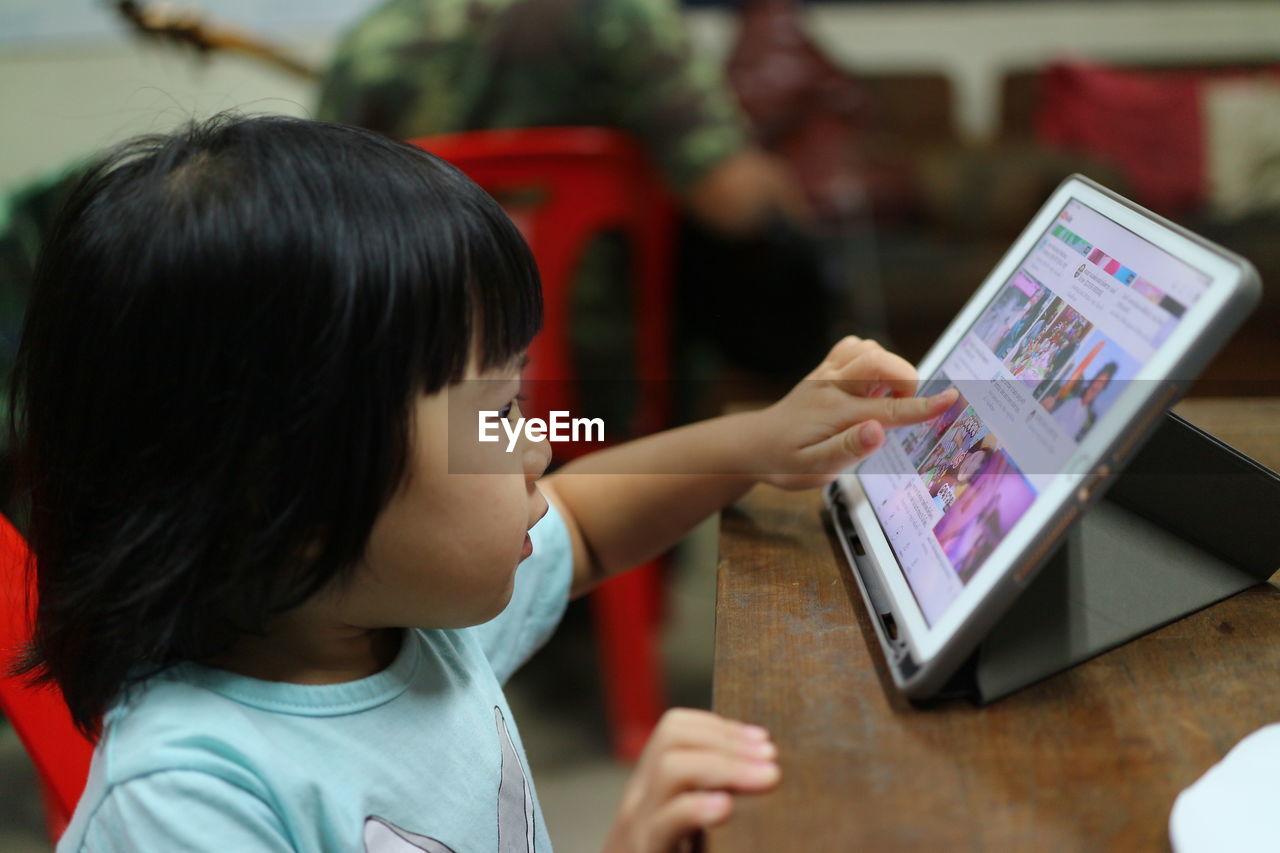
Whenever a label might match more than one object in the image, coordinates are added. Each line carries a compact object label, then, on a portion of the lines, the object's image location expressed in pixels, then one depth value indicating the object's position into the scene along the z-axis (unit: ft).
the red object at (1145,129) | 9.41
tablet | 1.39
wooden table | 1.33
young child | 1.61
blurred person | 4.83
